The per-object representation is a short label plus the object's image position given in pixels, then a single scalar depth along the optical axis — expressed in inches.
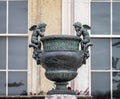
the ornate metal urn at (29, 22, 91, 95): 291.5
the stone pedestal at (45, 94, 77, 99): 292.5
